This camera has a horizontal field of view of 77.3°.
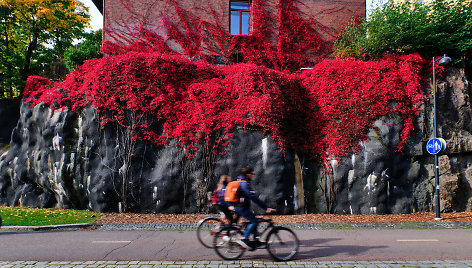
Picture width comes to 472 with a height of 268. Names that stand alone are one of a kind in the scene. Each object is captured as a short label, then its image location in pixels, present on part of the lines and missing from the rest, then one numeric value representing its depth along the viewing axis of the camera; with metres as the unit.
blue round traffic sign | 10.73
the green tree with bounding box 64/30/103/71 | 16.83
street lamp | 10.68
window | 17.80
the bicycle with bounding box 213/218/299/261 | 5.55
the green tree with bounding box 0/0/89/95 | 18.69
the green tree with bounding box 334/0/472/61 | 13.70
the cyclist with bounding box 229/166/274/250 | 5.61
